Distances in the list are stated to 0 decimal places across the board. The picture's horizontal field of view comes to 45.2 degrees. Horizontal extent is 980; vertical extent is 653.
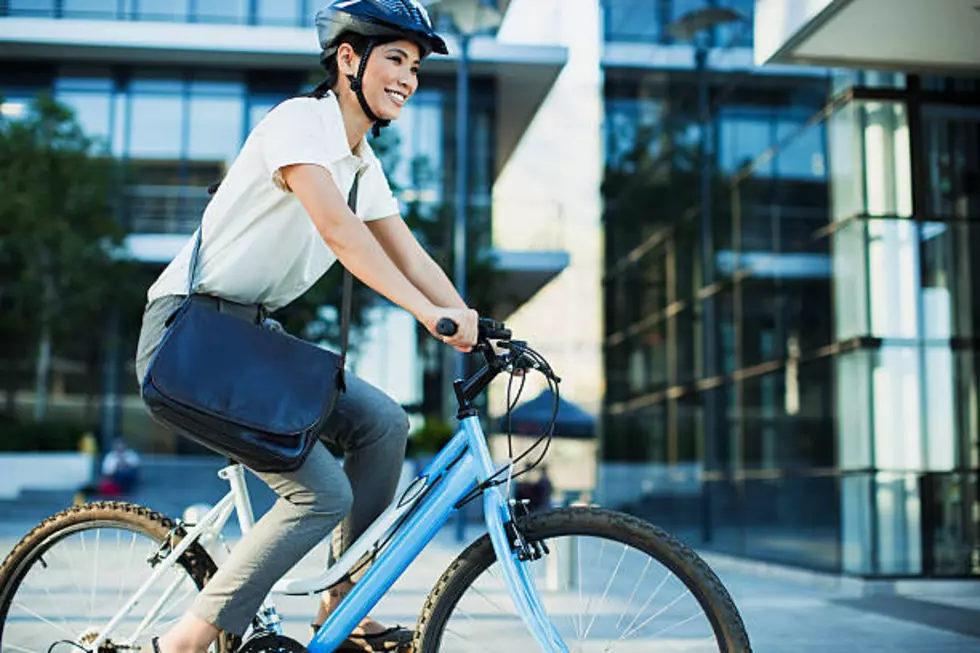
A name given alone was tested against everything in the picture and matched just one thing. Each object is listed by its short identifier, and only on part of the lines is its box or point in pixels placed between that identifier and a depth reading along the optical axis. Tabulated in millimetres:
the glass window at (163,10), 25000
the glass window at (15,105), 24922
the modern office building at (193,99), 24484
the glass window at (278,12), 25312
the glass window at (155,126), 25844
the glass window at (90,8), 24594
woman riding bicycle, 2848
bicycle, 2723
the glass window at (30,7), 24391
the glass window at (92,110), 25750
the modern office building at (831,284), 8844
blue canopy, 19750
